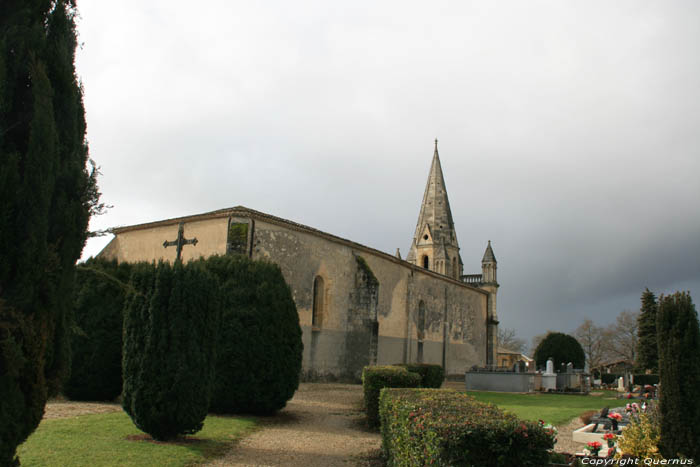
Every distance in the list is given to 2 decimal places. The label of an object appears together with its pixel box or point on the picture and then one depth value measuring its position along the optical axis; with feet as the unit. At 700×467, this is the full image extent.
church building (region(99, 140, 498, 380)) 70.54
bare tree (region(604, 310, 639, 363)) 211.82
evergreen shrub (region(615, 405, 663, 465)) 22.95
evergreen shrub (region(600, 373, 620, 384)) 133.54
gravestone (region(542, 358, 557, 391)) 82.90
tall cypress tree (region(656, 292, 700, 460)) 23.02
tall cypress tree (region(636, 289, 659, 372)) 128.16
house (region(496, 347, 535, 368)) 225.37
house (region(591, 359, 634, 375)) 170.33
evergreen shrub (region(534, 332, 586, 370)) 110.52
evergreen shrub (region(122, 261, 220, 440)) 28.27
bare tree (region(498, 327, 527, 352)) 293.02
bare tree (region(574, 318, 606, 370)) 227.61
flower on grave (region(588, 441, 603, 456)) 22.48
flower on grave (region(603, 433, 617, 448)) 23.19
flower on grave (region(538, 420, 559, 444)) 14.12
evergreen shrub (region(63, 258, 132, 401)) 43.93
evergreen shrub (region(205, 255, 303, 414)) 39.27
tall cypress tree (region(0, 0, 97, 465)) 16.83
